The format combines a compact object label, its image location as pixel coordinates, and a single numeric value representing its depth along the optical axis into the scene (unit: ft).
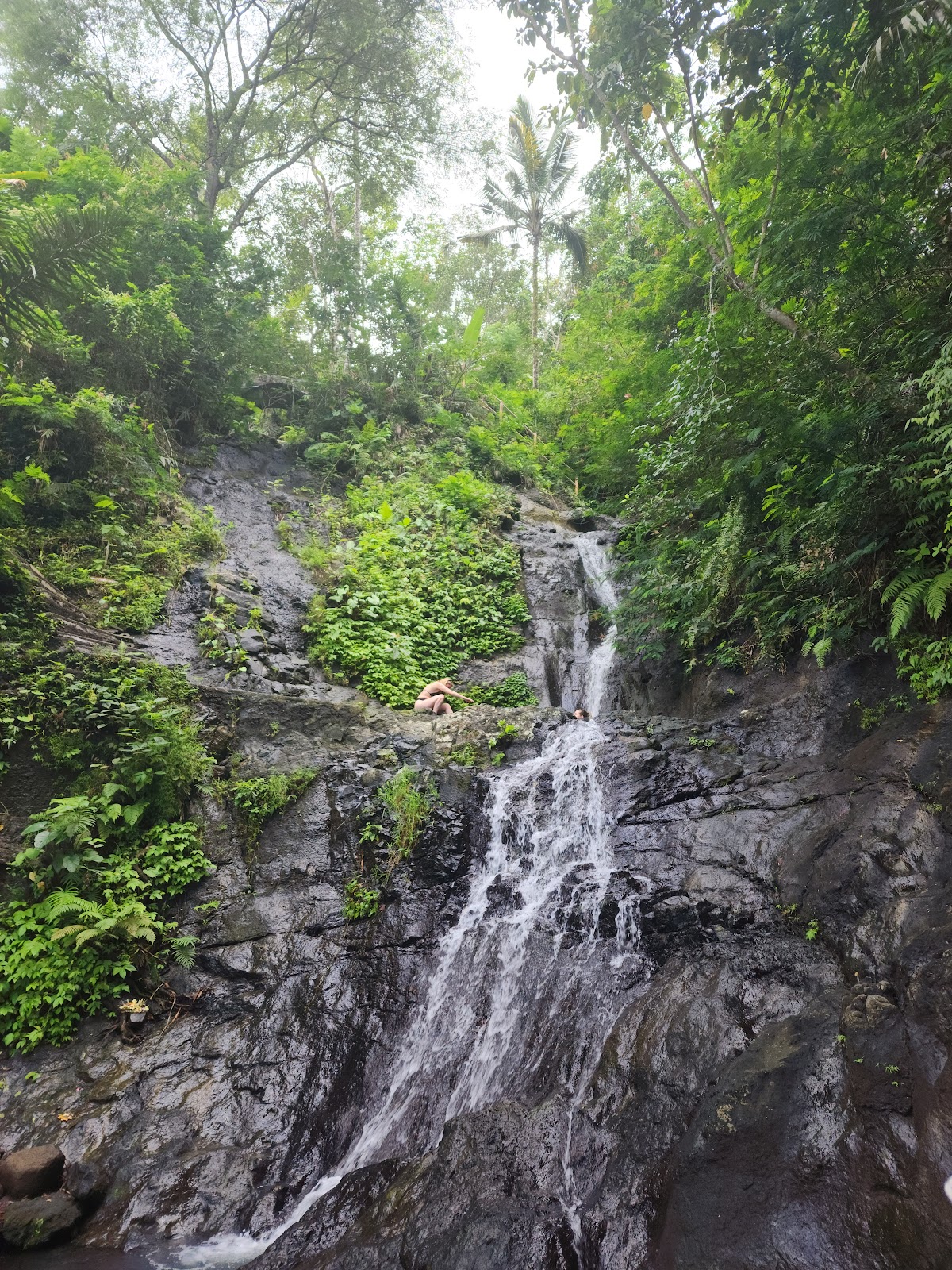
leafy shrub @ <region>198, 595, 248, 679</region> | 29.22
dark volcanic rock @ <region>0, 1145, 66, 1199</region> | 13.07
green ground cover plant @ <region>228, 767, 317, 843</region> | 22.61
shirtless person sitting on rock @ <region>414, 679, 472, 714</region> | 30.53
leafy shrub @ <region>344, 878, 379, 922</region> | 20.75
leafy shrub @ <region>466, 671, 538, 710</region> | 34.40
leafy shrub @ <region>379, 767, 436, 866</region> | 22.74
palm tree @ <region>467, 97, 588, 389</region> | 70.95
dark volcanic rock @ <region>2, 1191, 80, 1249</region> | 12.26
